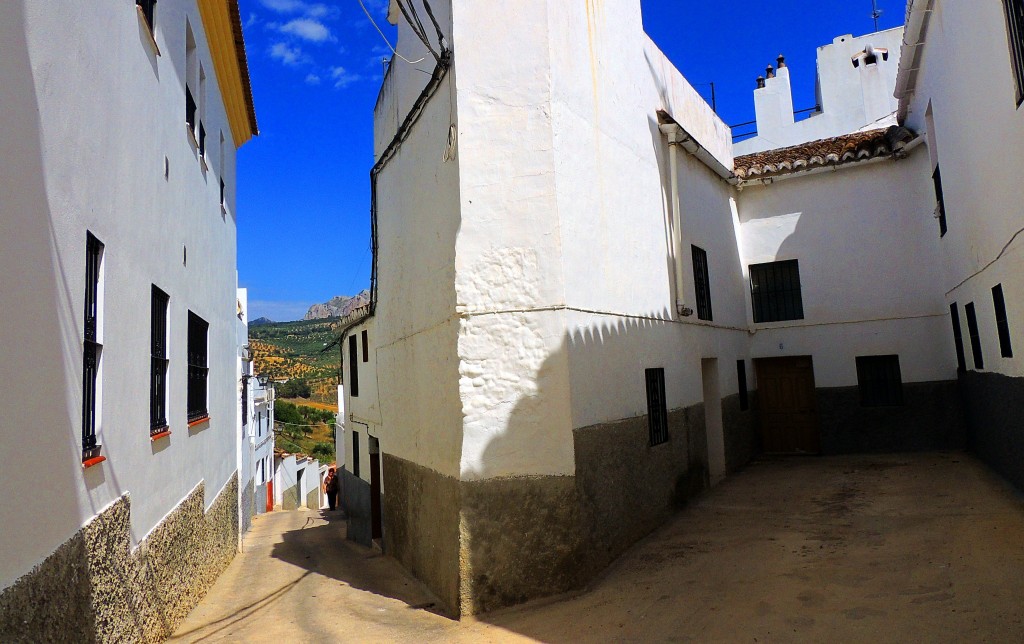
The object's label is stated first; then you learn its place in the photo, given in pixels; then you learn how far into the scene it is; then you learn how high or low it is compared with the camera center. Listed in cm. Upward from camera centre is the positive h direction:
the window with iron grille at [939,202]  1069 +278
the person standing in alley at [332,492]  2189 -311
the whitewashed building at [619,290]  679 +132
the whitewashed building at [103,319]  318 +66
